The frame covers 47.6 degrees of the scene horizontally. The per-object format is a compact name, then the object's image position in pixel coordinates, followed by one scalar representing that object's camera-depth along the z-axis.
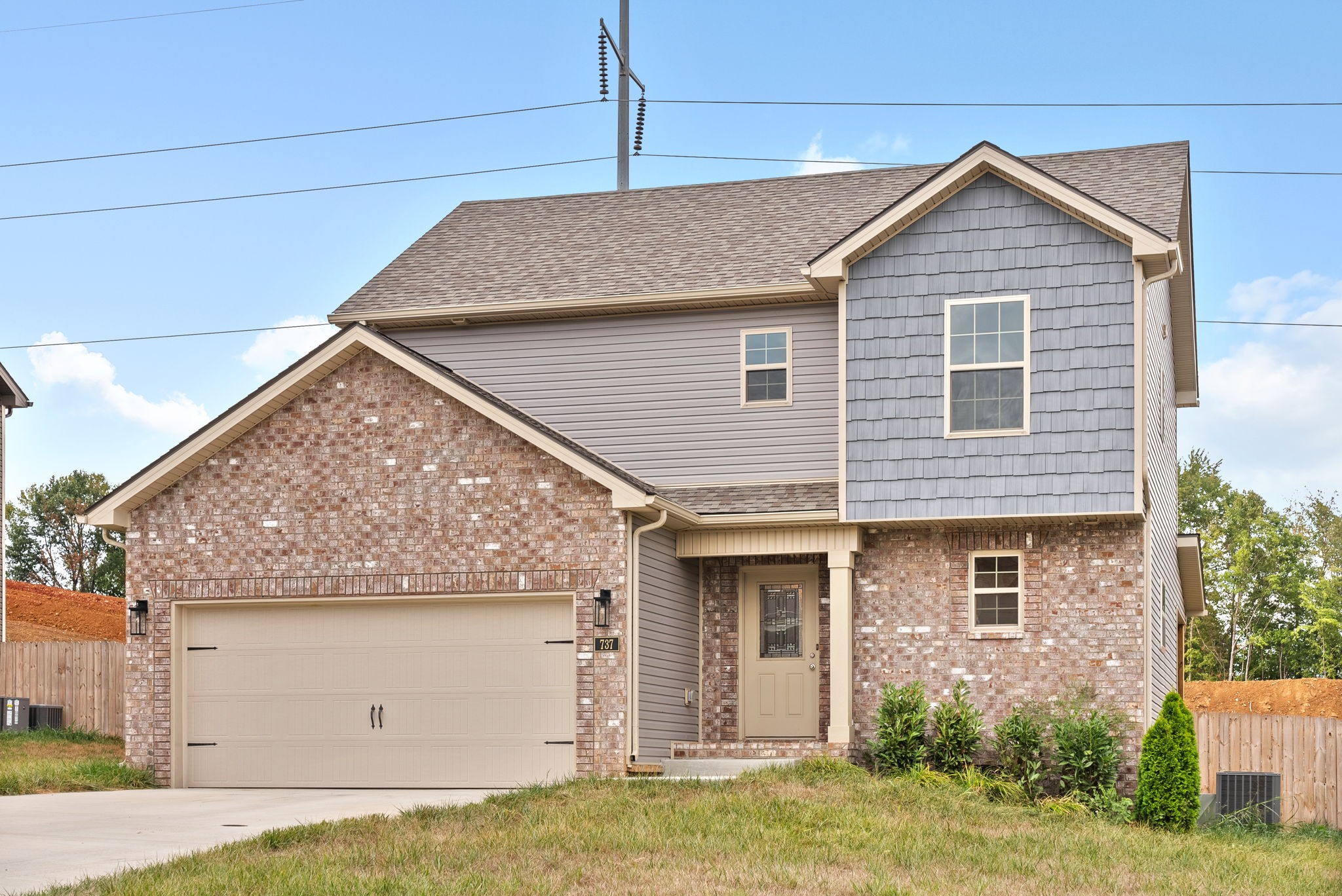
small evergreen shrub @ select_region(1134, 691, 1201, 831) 16.34
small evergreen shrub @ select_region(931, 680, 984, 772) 17.14
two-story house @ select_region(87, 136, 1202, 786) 17.27
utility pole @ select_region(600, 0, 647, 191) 29.30
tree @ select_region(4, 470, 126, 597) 56.69
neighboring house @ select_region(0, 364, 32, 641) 28.55
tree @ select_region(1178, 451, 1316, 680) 49.34
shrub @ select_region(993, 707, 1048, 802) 16.92
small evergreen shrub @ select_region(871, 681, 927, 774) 17.06
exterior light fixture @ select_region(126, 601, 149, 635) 18.48
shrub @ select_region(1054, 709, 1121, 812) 16.64
